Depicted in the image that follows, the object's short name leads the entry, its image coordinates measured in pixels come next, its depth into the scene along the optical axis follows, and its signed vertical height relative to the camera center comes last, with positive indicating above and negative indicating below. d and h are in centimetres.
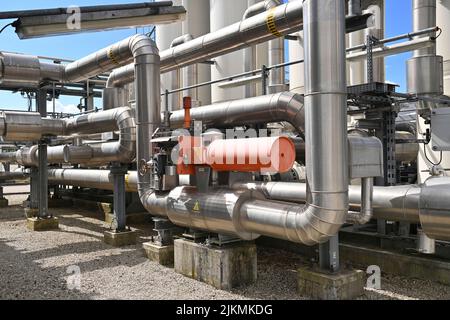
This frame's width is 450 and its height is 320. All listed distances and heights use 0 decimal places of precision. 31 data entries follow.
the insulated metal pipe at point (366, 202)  386 -42
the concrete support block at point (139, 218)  855 -117
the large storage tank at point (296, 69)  908 +202
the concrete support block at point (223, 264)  439 -115
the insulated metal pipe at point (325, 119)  341 +33
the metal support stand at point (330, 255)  399 -95
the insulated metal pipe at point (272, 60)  863 +219
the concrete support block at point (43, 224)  816 -121
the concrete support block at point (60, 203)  1178 -114
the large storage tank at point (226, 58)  959 +240
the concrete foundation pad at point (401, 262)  440 -122
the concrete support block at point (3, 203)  1217 -113
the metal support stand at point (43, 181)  828 -35
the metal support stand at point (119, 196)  682 -56
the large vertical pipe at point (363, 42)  807 +236
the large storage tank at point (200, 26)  1165 +388
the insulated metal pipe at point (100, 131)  641 +47
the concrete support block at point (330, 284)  386 -122
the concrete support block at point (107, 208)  921 -103
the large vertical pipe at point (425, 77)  554 +108
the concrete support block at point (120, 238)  664 -124
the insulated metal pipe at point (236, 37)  476 +166
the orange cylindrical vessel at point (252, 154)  367 +5
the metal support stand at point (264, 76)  579 +118
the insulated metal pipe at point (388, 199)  403 -44
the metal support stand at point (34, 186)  963 -51
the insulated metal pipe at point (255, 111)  456 +60
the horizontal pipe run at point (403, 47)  640 +177
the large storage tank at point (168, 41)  1076 +365
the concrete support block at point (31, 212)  915 -109
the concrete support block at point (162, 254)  550 -126
